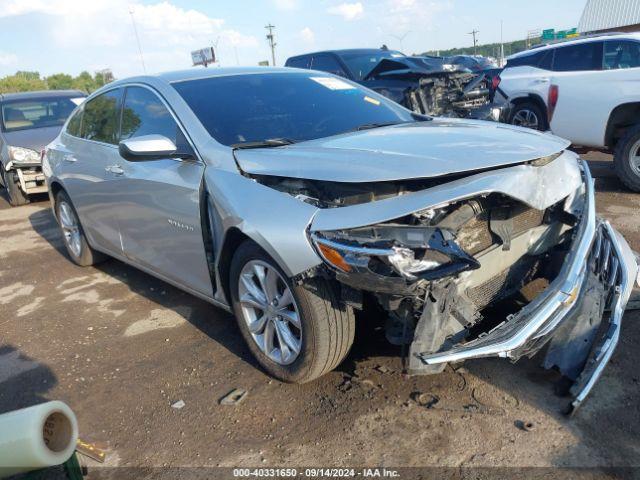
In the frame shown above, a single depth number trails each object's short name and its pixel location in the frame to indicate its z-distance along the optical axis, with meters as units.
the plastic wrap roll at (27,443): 1.87
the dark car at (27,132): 9.23
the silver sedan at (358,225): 2.57
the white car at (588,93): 6.58
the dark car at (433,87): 8.62
